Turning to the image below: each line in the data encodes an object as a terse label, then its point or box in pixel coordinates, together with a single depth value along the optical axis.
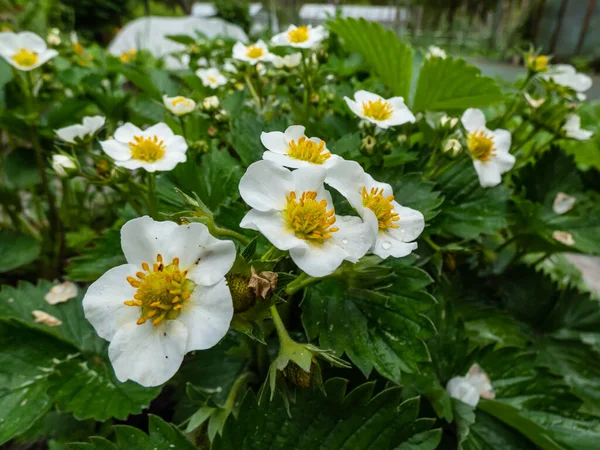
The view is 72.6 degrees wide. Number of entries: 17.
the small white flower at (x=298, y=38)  0.18
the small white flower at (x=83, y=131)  0.15
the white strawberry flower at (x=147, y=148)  0.13
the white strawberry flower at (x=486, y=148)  0.15
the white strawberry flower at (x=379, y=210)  0.09
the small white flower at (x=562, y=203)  0.19
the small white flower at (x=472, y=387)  0.14
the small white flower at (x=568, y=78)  0.19
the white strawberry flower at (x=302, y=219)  0.09
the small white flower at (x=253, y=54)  0.19
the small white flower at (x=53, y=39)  0.26
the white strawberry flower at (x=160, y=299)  0.08
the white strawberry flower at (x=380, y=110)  0.14
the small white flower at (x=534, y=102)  0.18
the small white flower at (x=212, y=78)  0.21
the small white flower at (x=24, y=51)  0.20
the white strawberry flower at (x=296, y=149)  0.10
